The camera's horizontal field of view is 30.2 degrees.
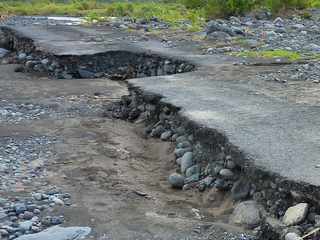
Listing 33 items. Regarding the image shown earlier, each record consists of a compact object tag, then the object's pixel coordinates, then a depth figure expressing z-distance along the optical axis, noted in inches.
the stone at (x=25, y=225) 171.2
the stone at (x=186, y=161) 229.0
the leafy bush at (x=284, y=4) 788.0
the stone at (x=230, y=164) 200.5
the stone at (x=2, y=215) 178.7
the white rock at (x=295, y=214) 155.4
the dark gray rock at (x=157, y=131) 284.4
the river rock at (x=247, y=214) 171.8
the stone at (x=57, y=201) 191.6
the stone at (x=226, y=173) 200.8
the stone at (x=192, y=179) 217.9
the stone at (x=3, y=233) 167.0
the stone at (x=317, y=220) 150.6
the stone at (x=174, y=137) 262.3
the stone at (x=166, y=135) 272.5
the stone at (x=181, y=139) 249.8
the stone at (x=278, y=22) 641.1
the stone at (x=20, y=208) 183.2
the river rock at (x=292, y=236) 147.8
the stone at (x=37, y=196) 195.3
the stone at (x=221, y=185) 201.8
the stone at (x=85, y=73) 472.1
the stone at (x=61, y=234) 163.2
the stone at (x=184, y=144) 244.7
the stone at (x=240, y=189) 187.6
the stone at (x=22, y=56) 540.3
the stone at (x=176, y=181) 219.1
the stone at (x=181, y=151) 242.8
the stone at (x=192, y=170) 222.3
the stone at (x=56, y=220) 175.8
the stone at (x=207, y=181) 209.0
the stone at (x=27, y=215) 179.4
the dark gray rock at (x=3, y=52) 608.4
